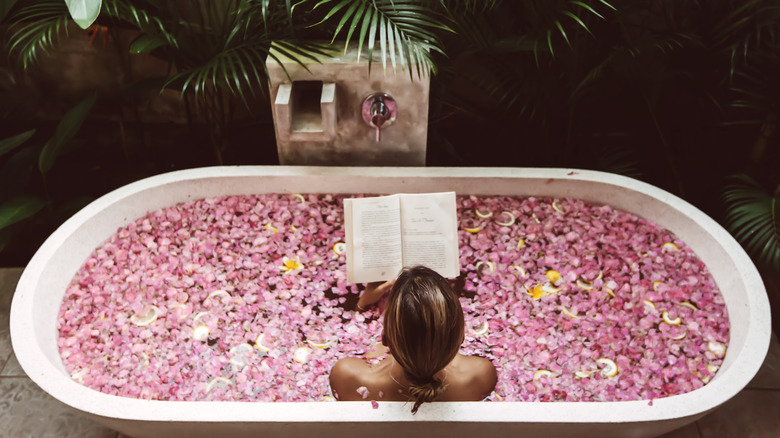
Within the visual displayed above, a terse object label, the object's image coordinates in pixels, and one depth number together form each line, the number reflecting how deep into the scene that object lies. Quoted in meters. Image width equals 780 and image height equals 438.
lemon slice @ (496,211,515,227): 2.34
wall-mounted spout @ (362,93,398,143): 2.12
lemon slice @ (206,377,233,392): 1.88
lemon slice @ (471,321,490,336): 2.05
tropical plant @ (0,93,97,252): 2.19
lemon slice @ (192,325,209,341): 2.02
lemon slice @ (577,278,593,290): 2.18
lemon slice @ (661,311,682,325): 2.05
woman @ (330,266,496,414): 1.39
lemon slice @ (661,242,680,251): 2.23
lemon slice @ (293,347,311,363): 1.96
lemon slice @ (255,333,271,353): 1.99
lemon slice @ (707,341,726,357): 1.93
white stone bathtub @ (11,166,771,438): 1.59
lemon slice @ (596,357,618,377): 1.92
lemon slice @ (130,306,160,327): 2.05
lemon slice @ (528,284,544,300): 2.16
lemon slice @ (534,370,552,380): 1.92
